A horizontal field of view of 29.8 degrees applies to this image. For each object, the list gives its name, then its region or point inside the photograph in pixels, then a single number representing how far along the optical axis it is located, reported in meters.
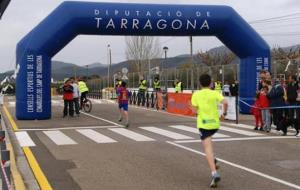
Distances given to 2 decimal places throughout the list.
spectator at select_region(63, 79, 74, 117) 24.50
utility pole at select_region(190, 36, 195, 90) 36.81
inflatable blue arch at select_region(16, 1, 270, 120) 22.41
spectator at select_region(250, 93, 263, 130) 17.94
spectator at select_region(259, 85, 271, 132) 17.44
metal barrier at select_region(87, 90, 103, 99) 54.39
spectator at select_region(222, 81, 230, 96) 31.30
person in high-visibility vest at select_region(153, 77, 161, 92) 32.07
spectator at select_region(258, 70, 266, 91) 18.04
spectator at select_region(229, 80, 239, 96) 29.49
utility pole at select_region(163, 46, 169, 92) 47.23
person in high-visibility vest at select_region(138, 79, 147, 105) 33.94
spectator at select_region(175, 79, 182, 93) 31.33
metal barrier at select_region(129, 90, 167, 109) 30.61
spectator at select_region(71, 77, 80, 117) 24.90
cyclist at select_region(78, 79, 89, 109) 27.55
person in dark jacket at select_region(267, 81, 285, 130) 16.78
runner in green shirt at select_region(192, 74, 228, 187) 9.16
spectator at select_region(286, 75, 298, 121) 17.64
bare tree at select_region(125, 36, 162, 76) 79.38
